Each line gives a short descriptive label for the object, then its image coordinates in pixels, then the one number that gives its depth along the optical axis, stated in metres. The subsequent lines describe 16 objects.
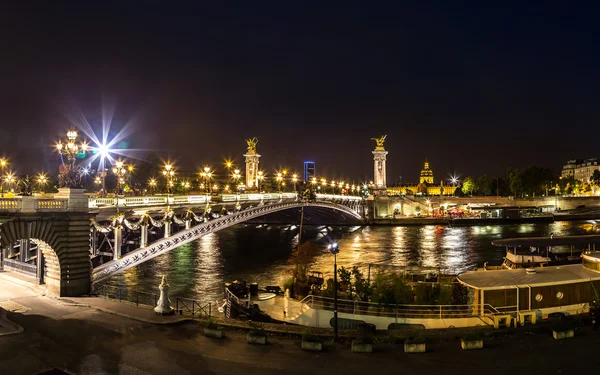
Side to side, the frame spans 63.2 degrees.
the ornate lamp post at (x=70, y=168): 22.23
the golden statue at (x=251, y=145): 78.88
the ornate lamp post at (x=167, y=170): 37.56
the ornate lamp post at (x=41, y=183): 57.43
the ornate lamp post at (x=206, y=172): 45.35
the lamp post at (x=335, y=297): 14.57
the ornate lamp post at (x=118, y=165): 36.45
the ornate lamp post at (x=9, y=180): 48.00
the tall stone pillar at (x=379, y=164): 121.00
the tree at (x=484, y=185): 160.25
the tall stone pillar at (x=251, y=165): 77.68
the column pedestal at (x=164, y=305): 17.48
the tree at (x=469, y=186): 163.50
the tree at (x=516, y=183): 134.75
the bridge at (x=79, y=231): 20.36
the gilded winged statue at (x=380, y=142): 124.25
